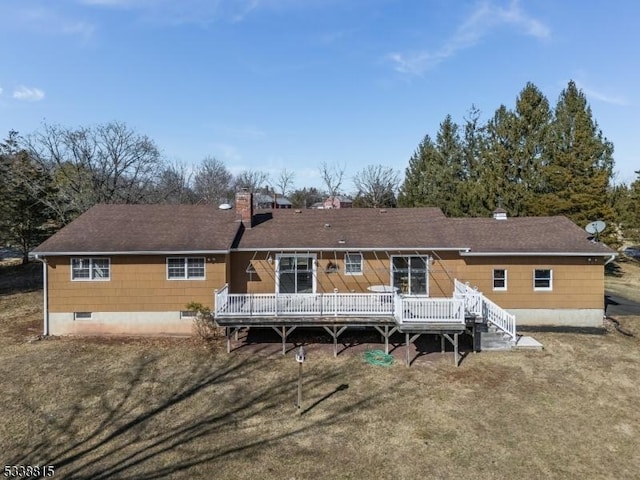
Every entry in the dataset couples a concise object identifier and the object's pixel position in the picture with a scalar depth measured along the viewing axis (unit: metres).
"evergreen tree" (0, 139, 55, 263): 32.06
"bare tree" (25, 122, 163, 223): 32.41
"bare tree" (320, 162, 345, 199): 65.62
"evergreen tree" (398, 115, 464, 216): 35.28
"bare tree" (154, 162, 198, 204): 45.52
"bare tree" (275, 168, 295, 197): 74.50
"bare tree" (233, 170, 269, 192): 70.19
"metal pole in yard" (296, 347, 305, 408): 10.02
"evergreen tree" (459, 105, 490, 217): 30.53
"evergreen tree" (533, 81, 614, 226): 29.94
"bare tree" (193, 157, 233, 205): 59.22
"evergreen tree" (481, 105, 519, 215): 30.19
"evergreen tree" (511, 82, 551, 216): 29.78
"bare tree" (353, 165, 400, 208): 57.25
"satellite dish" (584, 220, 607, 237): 17.70
